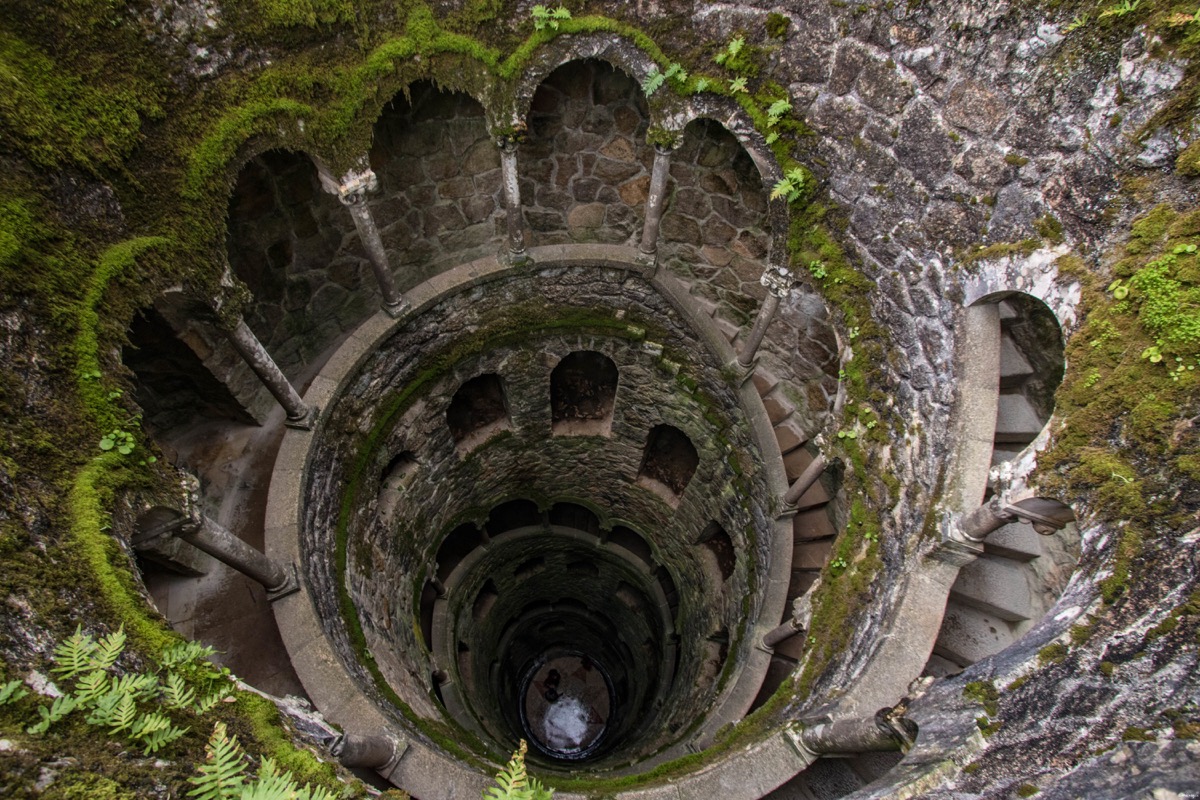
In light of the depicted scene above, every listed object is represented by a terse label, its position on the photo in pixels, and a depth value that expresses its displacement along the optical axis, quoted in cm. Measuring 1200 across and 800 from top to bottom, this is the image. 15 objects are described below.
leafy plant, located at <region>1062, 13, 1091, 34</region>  444
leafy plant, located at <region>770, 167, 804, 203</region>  695
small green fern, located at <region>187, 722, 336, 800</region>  278
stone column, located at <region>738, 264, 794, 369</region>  761
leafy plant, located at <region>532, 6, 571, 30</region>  691
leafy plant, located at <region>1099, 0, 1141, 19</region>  420
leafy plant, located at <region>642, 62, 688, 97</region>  709
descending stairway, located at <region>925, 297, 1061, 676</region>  629
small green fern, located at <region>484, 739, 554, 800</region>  255
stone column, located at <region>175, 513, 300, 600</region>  545
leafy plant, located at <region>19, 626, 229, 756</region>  308
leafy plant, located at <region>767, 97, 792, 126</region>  670
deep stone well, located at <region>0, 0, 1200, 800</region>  395
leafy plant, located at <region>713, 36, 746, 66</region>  671
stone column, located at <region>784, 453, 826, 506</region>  778
